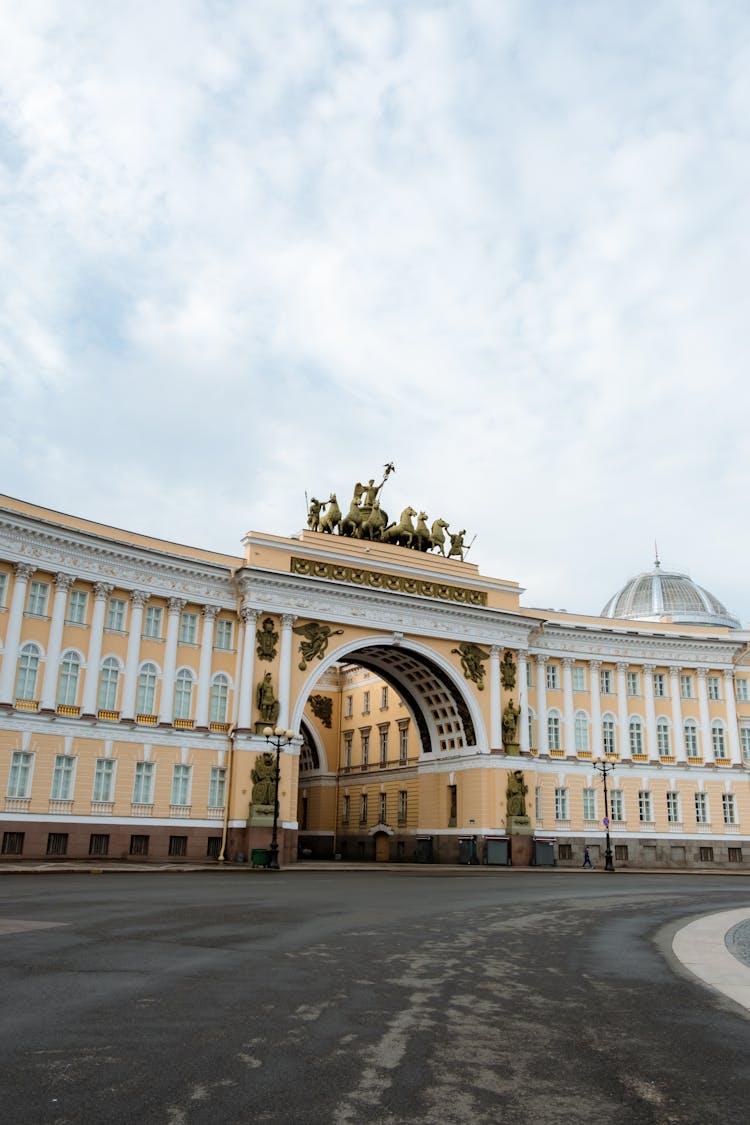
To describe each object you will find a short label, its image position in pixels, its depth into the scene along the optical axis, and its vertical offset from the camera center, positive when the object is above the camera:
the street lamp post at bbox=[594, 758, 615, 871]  47.25 +3.78
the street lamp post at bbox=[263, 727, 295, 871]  39.44 +4.15
